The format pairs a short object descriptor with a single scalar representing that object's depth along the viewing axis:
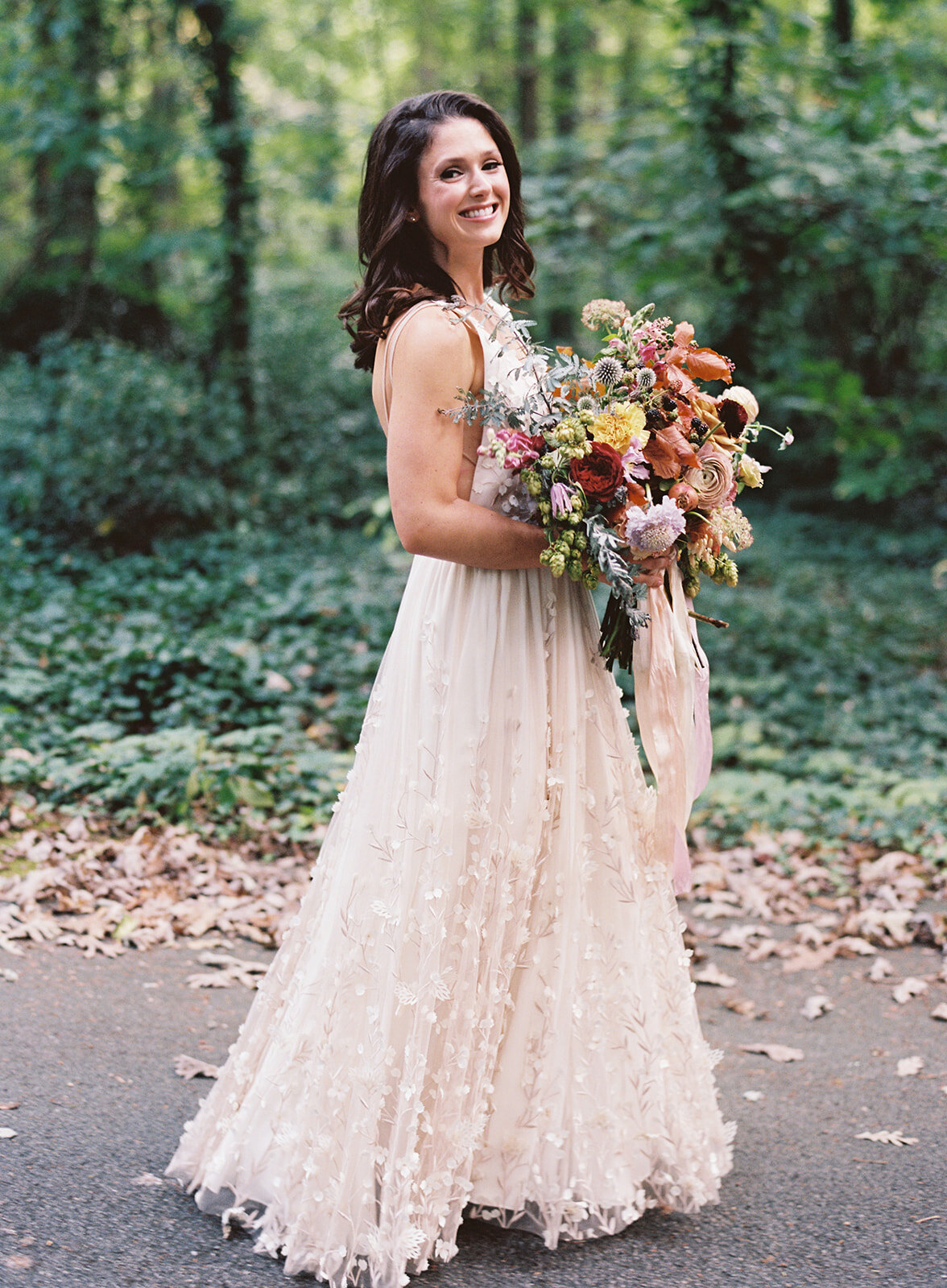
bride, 2.33
